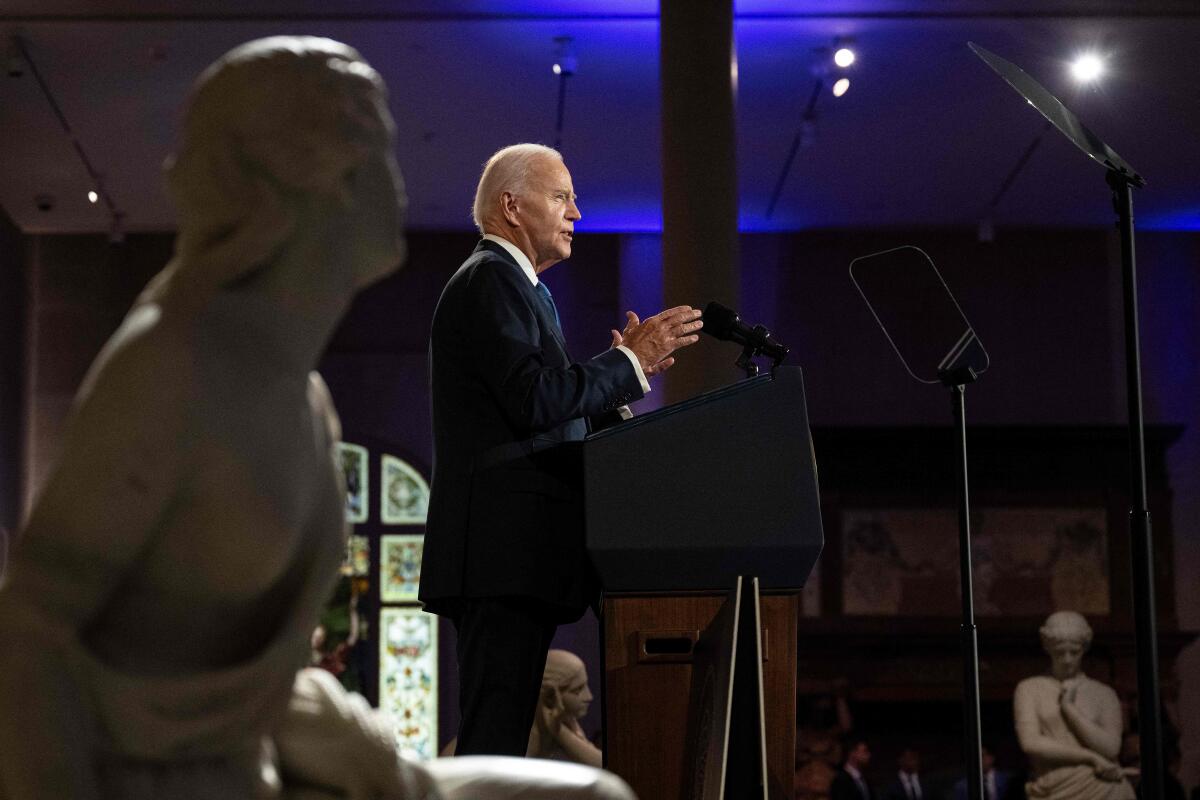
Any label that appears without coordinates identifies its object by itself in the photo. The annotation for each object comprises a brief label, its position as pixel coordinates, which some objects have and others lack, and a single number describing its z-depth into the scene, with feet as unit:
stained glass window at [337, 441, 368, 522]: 80.02
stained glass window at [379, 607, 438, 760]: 78.79
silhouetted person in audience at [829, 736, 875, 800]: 66.77
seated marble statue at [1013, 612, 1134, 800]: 50.96
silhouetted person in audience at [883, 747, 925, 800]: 71.26
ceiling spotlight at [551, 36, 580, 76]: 55.77
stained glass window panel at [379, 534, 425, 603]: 80.07
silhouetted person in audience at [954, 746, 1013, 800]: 69.82
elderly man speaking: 17.39
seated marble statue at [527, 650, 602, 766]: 35.47
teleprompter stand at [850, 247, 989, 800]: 21.49
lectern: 16.94
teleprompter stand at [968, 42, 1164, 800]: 18.86
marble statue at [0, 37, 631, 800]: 7.29
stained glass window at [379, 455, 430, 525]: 80.64
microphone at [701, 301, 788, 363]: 18.41
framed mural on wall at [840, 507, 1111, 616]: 76.43
